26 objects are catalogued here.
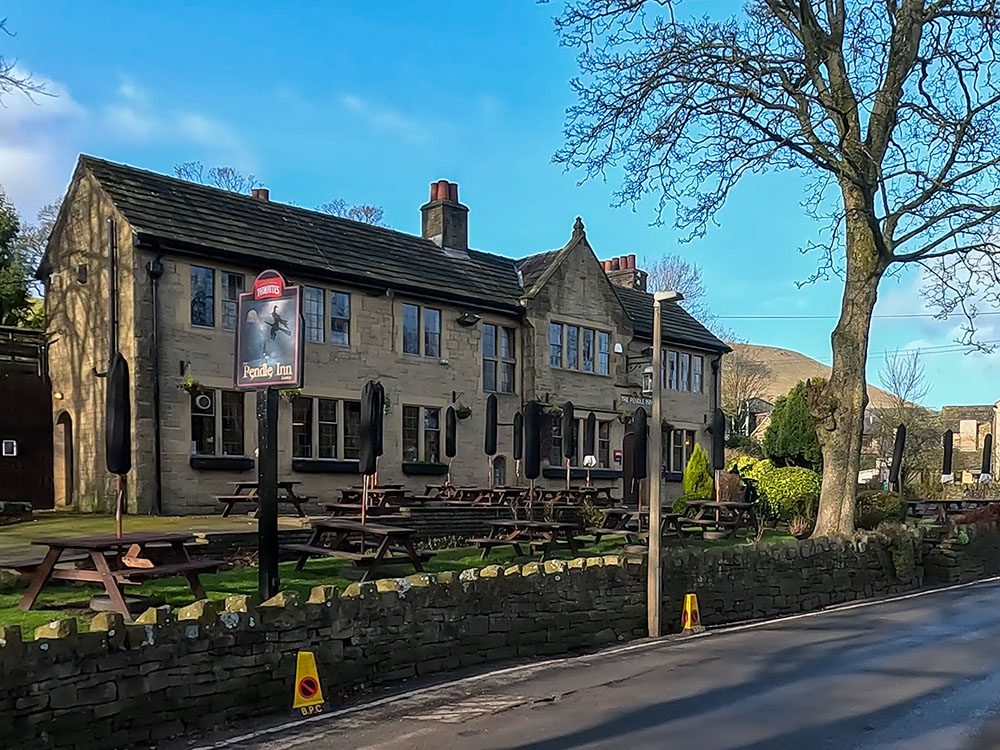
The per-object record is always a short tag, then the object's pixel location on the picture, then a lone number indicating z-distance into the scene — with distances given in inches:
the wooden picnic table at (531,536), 610.5
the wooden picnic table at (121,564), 362.6
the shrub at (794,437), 1336.1
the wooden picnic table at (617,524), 720.3
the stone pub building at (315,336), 836.6
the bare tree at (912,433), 1759.4
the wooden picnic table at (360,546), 488.7
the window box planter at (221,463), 844.6
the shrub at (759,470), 1057.2
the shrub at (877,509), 920.9
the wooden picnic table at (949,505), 1047.2
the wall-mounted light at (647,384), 1262.3
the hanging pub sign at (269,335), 386.6
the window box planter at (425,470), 1036.5
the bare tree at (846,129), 720.3
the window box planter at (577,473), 1184.2
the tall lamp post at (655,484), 496.7
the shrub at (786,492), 1007.6
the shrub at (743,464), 1108.3
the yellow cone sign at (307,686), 337.4
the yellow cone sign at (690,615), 518.9
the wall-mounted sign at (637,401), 1305.1
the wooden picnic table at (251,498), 716.7
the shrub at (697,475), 1170.0
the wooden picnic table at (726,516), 811.4
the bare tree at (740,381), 2204.7
